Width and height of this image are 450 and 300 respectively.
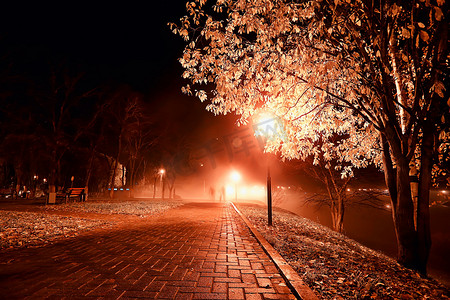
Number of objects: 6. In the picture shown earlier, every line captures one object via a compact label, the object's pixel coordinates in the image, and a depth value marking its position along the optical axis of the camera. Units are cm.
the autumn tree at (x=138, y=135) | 2292
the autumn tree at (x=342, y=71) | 455
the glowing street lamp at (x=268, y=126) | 568
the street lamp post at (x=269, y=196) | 820
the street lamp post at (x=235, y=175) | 2502
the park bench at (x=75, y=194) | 1543
